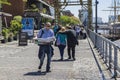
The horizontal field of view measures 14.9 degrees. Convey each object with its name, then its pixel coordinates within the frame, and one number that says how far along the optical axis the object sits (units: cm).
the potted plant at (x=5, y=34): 4028
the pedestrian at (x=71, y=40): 2227
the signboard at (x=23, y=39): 3577
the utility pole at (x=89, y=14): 6746
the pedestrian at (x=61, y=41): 2195
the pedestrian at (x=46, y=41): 1656
